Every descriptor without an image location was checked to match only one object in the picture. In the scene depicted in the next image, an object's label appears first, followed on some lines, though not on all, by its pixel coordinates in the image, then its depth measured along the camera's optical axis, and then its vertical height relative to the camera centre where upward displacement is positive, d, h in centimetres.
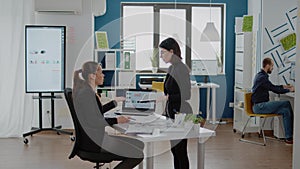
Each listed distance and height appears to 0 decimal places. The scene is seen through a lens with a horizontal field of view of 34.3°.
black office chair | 389 -72
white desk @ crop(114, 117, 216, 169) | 357 -55
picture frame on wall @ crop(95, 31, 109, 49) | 793 +40
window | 876 +69
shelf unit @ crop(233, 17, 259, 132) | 768 -13
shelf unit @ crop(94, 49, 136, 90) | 787 -2
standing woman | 430 -22
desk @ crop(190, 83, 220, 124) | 788 -54
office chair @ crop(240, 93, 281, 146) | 684 -64
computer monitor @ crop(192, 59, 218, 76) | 861 -4
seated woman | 383 -52
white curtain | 719 -2
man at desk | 678 -53
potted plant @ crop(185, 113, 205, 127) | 376 -42
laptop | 419 -33
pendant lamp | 846 +57
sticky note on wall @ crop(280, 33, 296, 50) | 743 +37
